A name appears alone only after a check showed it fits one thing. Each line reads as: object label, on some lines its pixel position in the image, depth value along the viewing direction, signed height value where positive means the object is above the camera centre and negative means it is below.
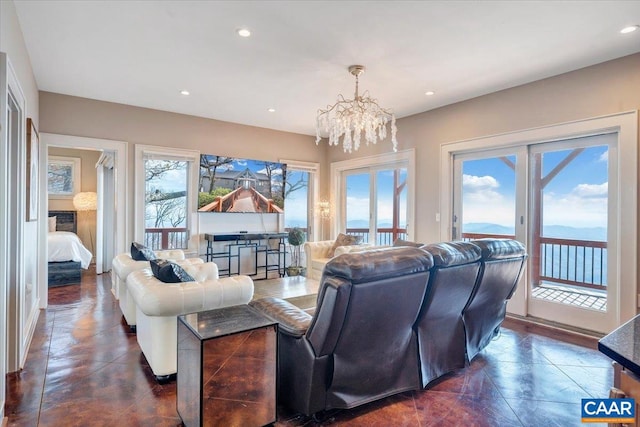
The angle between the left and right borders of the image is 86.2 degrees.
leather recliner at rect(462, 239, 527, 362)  2.46 -0.59
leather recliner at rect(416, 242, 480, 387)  2.12 -0.64
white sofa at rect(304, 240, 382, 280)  5.06 -0.67
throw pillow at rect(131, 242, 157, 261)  3.37 -0.44
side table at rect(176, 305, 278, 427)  1.77 -0.88
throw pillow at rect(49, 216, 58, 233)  6.86 -0.31
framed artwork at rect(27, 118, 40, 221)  3.15 +0.36
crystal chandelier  3.50 +0.94
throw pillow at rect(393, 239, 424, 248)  3.72 -0.36
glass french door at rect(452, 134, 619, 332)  3.47 -0.08
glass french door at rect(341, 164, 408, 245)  5.67 +0.14
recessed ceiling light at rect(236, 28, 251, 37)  2.84 +1.50
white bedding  5.44 -0.64
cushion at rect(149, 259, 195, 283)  2.47 -0.46
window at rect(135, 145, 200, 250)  4.99 +0.19
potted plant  5.70 -0.59
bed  5.39 -0.81
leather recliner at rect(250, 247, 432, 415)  1.76 -0.69
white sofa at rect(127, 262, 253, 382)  2.28 -0.64
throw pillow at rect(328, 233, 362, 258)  5.36 -0.47
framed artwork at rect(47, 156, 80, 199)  7.41 +0.71
